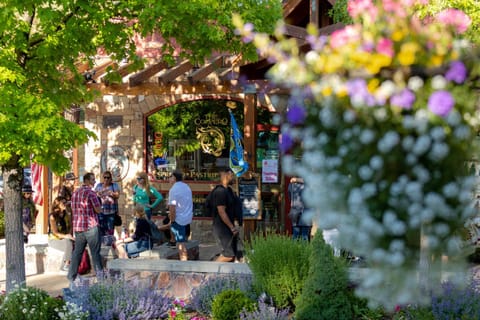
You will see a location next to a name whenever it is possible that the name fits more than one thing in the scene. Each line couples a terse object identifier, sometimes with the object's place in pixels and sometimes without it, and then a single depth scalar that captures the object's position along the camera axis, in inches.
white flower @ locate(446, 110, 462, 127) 120.9
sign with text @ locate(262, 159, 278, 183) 568.4
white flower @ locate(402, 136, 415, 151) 123.4
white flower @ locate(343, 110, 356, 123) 128.0
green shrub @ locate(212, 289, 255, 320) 287.7
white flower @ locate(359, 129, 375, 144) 126.0
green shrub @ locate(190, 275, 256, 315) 310.8
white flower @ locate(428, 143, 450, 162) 122.4
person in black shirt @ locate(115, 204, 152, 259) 420.2
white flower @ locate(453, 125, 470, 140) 123.5
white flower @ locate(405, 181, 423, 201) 124.8
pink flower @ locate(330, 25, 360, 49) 124.7
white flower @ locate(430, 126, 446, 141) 121.9
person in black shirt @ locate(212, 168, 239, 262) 394.6
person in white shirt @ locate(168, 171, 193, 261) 426.6
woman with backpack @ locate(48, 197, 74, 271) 447.8
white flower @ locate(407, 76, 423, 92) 121.8
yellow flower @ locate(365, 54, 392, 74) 121.3
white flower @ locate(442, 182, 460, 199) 126.6
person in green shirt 501.3
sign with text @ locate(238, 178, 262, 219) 544.4
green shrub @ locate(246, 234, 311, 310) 300.2
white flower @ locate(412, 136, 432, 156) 122.1
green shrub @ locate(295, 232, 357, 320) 270.2
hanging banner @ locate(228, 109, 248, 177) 551.8
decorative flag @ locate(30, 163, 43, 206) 611.8
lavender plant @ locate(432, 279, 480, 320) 258.1
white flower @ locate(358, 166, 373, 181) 128.2
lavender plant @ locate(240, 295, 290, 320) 276.5
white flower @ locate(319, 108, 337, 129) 131.5
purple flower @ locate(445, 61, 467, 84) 120.4
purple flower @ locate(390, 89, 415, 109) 121.6
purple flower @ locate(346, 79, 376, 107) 123.6
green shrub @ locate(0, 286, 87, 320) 289.4
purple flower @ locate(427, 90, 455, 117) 119.4
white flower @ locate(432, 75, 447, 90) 120.9
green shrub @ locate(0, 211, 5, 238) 613.9
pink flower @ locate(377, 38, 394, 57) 121.0
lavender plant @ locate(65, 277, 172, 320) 301.4
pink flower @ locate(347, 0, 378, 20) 125.0
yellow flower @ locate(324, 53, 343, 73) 126.0
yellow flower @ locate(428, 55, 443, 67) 121.8
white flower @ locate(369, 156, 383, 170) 126.3
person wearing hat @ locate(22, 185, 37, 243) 533.3
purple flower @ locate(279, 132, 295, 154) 143.6
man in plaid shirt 389.7
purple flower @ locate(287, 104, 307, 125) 136.9
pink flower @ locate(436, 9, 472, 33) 126.6
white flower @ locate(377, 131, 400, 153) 123.6
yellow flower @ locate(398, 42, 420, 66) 120.6
